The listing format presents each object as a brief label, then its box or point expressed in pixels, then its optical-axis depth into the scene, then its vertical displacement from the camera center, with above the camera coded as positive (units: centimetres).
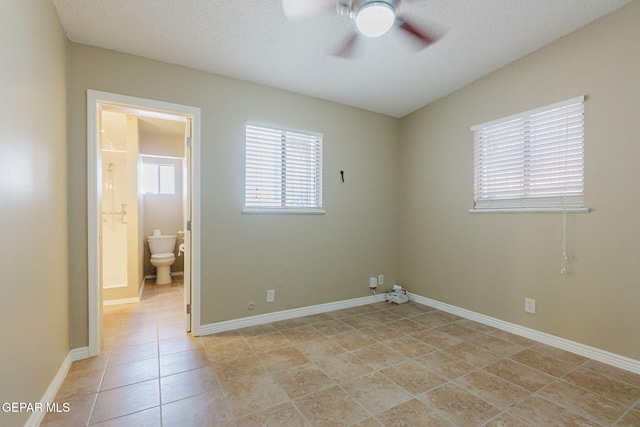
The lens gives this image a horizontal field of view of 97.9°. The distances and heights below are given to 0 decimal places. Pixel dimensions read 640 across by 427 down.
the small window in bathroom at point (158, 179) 509 +56
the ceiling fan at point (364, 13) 158 +132
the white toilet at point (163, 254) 452 -75
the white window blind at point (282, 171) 293 +44
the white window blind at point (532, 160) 227 +47
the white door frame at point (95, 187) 223 +18
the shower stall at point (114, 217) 401 -12
